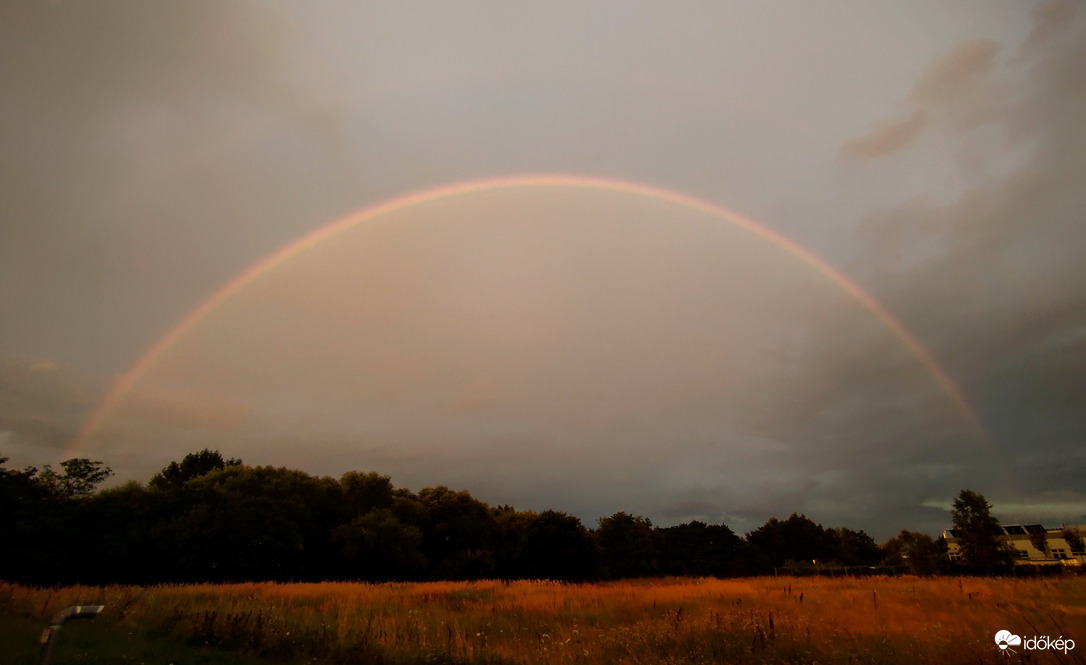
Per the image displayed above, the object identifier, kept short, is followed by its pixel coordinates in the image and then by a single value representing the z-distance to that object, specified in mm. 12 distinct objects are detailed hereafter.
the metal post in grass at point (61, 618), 3507
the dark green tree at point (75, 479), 39969
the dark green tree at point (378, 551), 41125
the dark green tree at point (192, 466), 62406
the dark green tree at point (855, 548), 84750
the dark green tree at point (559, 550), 41844
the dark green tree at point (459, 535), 45250
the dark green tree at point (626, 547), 54438
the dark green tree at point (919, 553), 37631
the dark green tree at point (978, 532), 33031
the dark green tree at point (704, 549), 71125
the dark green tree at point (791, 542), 84438
